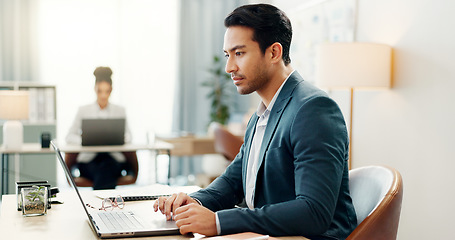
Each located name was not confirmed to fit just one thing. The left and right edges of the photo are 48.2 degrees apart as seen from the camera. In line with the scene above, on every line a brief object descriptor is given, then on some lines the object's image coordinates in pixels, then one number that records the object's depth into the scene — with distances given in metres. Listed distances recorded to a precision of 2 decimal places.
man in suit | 1.29
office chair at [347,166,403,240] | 1.53
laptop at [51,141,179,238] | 1.27
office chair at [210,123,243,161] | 4.52
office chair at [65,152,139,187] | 4.06
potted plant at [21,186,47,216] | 1.51
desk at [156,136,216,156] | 5.41
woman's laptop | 3.92
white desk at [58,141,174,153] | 3.85
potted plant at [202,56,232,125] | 6.21
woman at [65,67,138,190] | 4.07
